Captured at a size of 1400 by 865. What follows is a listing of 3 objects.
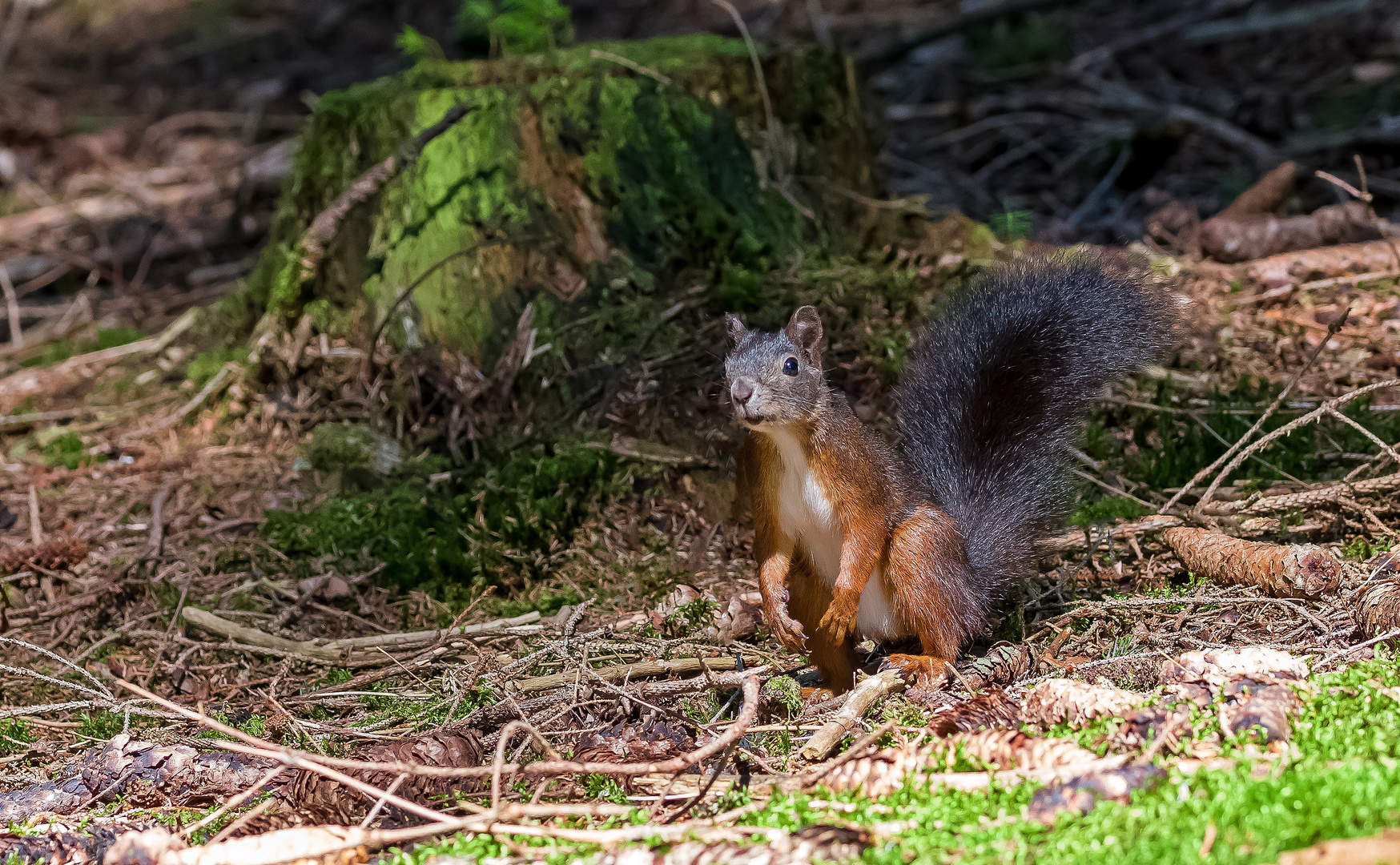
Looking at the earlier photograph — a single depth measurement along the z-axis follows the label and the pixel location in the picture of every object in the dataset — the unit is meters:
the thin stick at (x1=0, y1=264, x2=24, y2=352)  11.93
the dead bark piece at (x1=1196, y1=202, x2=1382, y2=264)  9.50
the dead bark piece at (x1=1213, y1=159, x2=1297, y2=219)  9.99
